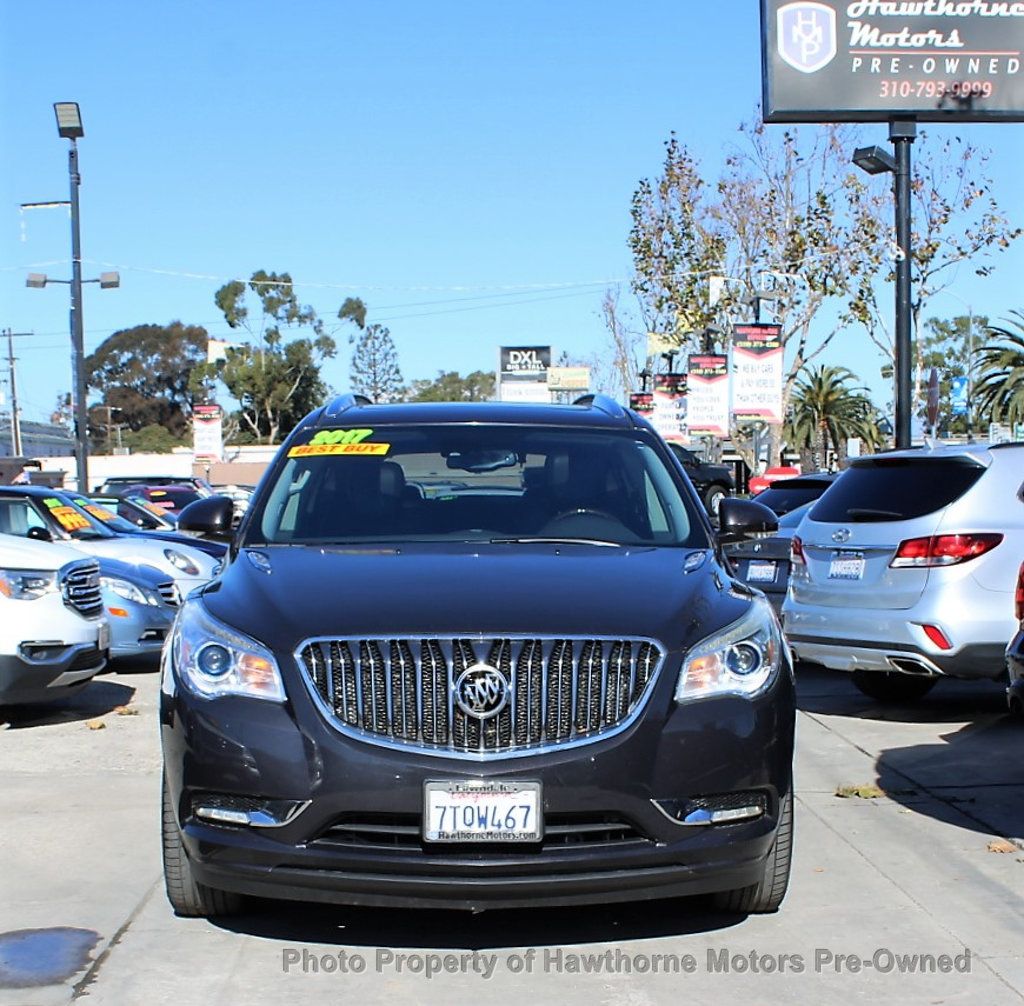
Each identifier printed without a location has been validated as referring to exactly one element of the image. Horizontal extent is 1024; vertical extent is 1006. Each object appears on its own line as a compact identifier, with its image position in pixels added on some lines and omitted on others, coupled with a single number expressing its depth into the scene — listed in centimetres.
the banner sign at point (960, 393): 5266
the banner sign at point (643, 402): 5654
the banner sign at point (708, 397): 3600
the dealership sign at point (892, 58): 2094
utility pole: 7111
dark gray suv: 440
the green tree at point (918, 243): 3838
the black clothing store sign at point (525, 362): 7412
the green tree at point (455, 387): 12669
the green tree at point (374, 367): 11256
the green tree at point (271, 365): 7931
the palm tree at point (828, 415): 6231
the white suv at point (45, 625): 909
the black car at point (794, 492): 1345
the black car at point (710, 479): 3100
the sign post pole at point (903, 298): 1978
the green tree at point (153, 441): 9719
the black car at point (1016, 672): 612
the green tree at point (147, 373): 9775
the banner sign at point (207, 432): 4931
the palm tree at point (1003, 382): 3109
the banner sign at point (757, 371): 2928
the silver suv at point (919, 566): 892
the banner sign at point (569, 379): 8612
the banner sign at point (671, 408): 4350
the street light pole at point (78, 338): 2794
